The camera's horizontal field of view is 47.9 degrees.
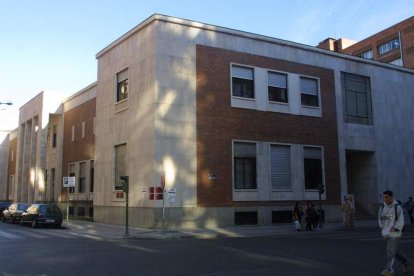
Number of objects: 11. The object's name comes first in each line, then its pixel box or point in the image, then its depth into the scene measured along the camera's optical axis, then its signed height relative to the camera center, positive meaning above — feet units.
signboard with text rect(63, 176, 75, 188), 95.91 +3.82
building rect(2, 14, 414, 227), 85.56 +14.48
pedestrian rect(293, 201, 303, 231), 80.07 -3.12
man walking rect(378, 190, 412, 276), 29.86 -1.92
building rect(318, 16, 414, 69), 206.39 +73.25
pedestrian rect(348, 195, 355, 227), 87.45 -2.89
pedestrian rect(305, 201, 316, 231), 82.07 -3.36
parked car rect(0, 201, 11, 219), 120.98 -1.53
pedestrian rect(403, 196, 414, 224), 99.14 -2.14
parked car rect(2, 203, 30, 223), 99.76 -2.47
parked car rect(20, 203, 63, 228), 86.84 -2.85
